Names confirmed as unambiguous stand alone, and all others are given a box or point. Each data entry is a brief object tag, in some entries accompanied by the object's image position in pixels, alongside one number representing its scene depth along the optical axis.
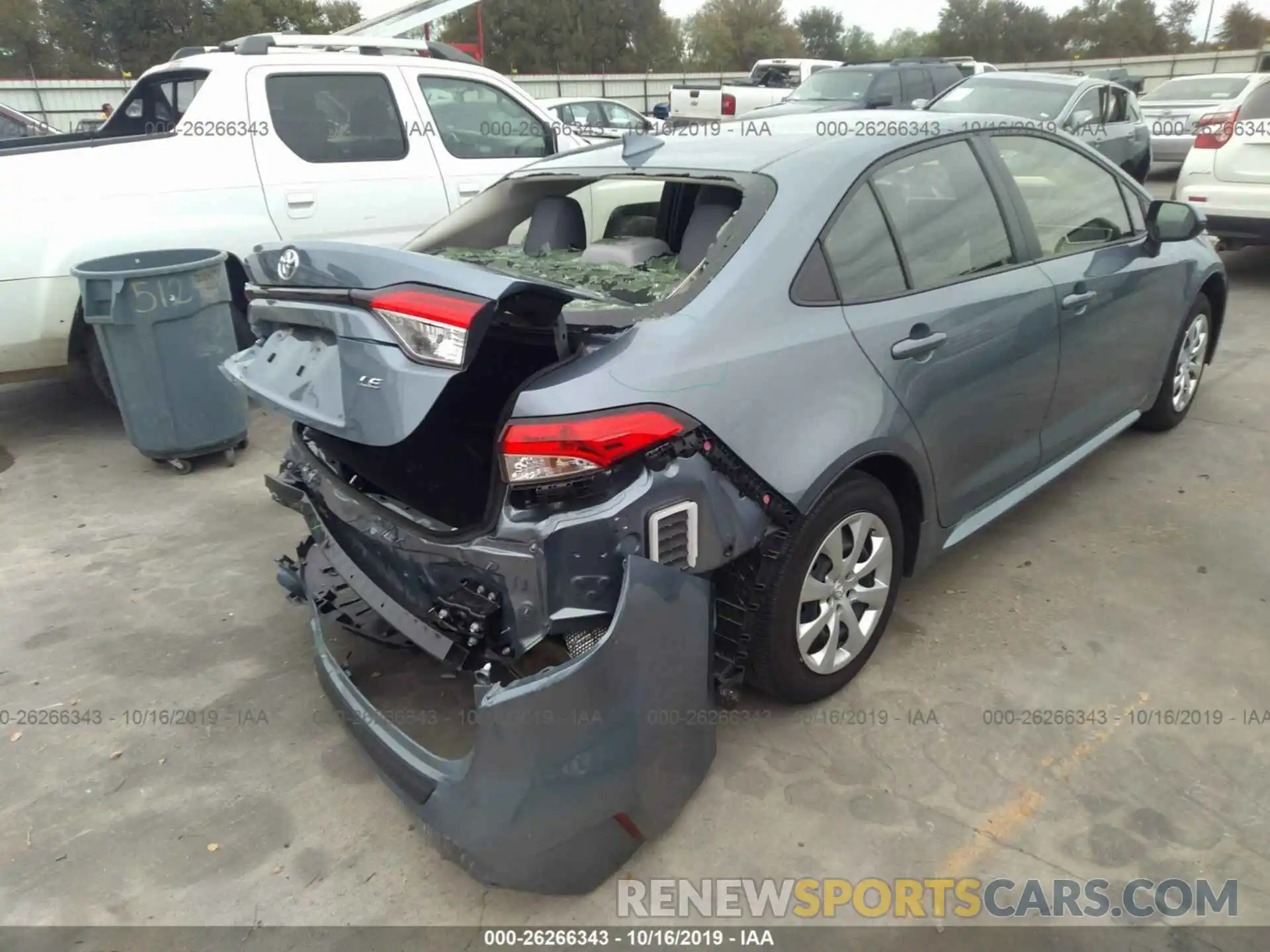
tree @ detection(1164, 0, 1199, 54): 60.91
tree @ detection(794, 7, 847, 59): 71.81
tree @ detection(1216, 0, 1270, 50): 60.44
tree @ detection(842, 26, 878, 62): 69.69
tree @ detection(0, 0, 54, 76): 39.25
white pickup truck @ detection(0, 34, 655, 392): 4.85
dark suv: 12.28
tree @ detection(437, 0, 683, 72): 51.66
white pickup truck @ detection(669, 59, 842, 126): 17.66
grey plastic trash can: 4.54
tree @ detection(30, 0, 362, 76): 40.34
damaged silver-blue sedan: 2.11
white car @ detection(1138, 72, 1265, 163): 14.16
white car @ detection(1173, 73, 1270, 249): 7.64
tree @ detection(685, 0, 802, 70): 64.44
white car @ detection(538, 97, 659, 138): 15.70
